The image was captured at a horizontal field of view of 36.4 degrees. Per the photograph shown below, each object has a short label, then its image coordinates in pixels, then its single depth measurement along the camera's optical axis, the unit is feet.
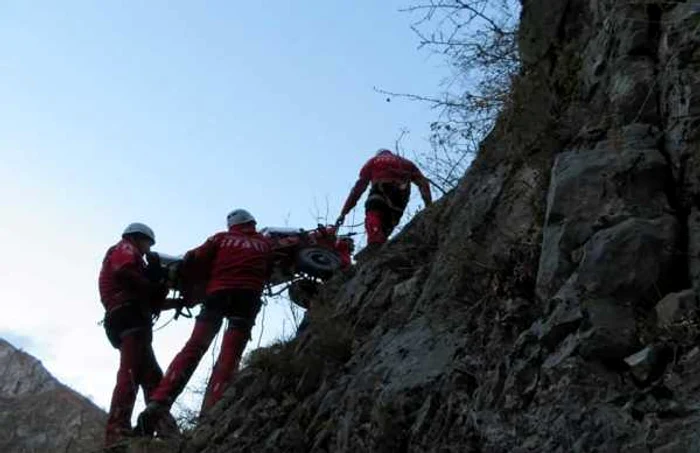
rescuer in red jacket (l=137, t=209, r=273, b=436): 28.45
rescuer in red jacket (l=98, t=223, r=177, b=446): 30.76
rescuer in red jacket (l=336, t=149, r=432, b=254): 35.14
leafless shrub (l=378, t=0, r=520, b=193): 25.94
